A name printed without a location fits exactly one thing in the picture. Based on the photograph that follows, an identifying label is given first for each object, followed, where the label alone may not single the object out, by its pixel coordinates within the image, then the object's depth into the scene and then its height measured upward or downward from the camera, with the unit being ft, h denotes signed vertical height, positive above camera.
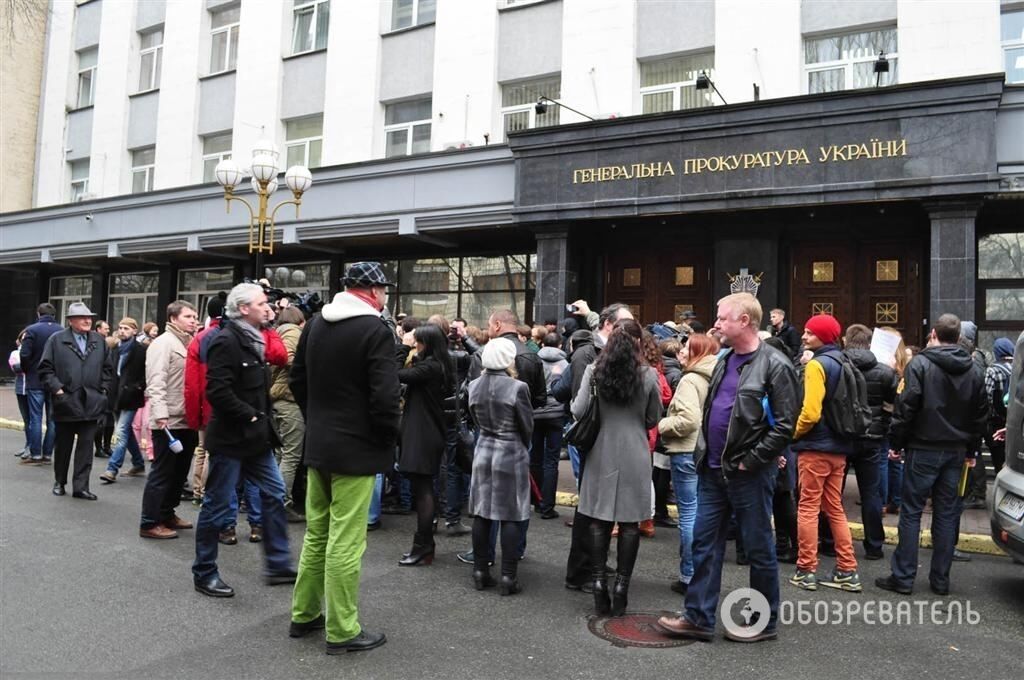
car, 16.98 -2.31
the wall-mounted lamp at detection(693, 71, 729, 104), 39.42 +15.77
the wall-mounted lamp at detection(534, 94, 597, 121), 43.89 +16.09
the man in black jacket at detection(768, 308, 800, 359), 30.07 +2.06
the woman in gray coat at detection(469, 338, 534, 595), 17.39 -1.98
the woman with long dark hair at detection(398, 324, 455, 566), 19.26 -1.46
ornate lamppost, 36.91 +9.97
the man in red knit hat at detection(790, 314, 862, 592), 17.69 -2.12
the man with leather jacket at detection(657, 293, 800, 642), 13.91 -1.43
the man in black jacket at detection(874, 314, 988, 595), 17.63 -1.30
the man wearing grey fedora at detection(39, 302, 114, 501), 25.93 -1.13
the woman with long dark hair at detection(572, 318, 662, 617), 15.70 -1.73
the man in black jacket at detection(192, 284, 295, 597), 16.44 -1.66
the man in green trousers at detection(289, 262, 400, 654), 13.39 -1.43
